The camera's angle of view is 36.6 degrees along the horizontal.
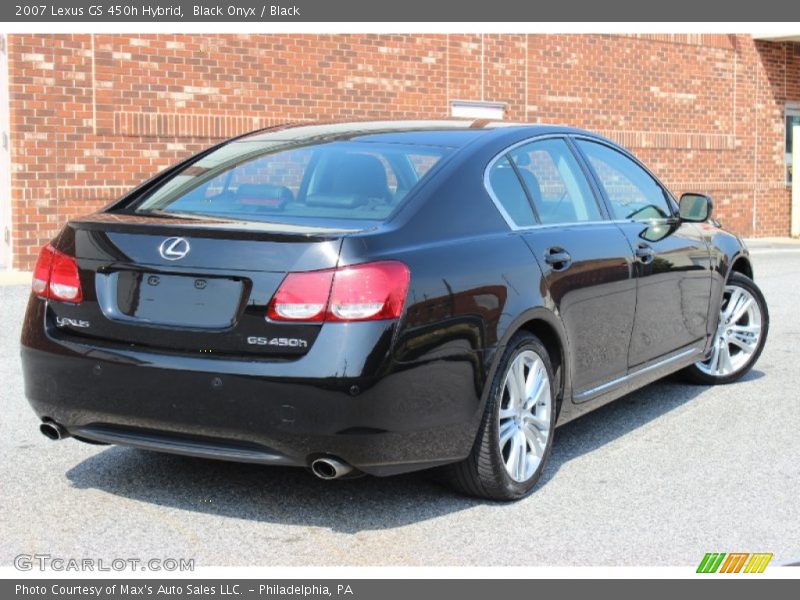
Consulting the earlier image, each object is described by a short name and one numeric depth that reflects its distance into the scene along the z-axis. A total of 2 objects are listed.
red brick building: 13.67
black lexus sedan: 4.19
